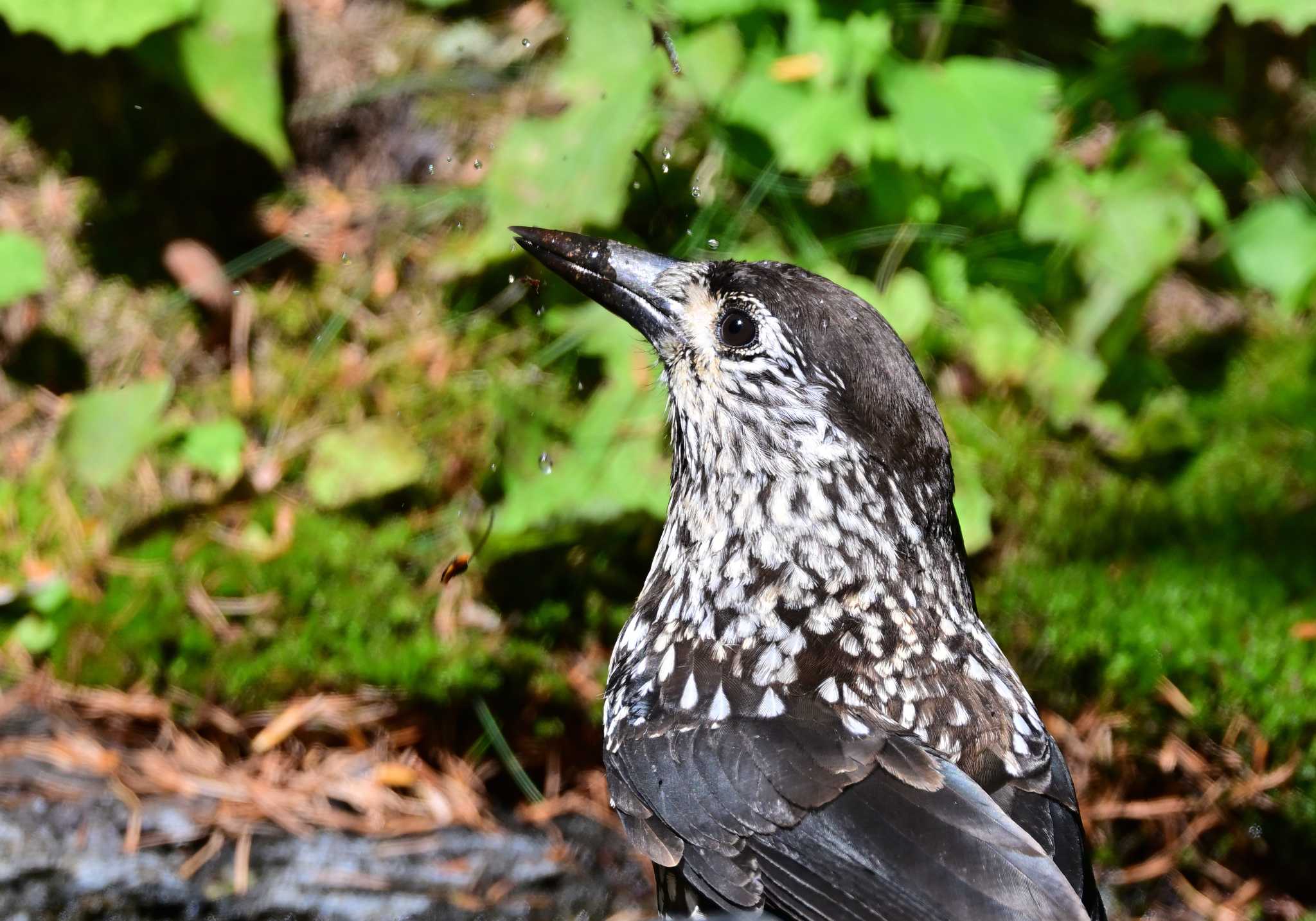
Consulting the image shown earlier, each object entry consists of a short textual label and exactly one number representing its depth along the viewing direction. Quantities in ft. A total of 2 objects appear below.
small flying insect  23.63
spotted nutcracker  16.24
